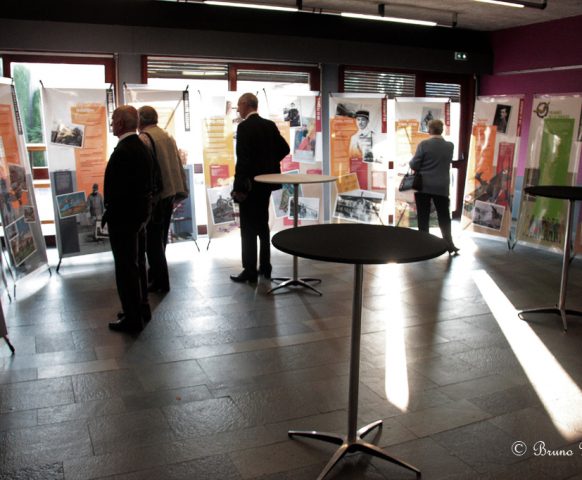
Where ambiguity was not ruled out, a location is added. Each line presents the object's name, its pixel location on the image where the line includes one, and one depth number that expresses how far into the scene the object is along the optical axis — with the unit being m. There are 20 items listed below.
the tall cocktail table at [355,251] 2.24
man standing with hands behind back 4.49
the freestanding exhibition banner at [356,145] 7.13
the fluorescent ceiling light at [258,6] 5.97
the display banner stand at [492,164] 6.93
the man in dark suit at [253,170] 4.95
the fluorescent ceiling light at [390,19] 6.25
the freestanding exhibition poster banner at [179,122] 6.04
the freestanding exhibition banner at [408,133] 7.38
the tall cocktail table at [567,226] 3.96
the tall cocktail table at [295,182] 4.61
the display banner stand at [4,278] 4.70
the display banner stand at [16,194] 4.79
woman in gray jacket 6.23
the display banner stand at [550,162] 6.27
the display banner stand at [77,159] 5.55
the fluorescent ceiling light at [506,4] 5.70
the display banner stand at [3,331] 3.54
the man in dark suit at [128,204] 3.67
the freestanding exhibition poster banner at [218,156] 6.43
